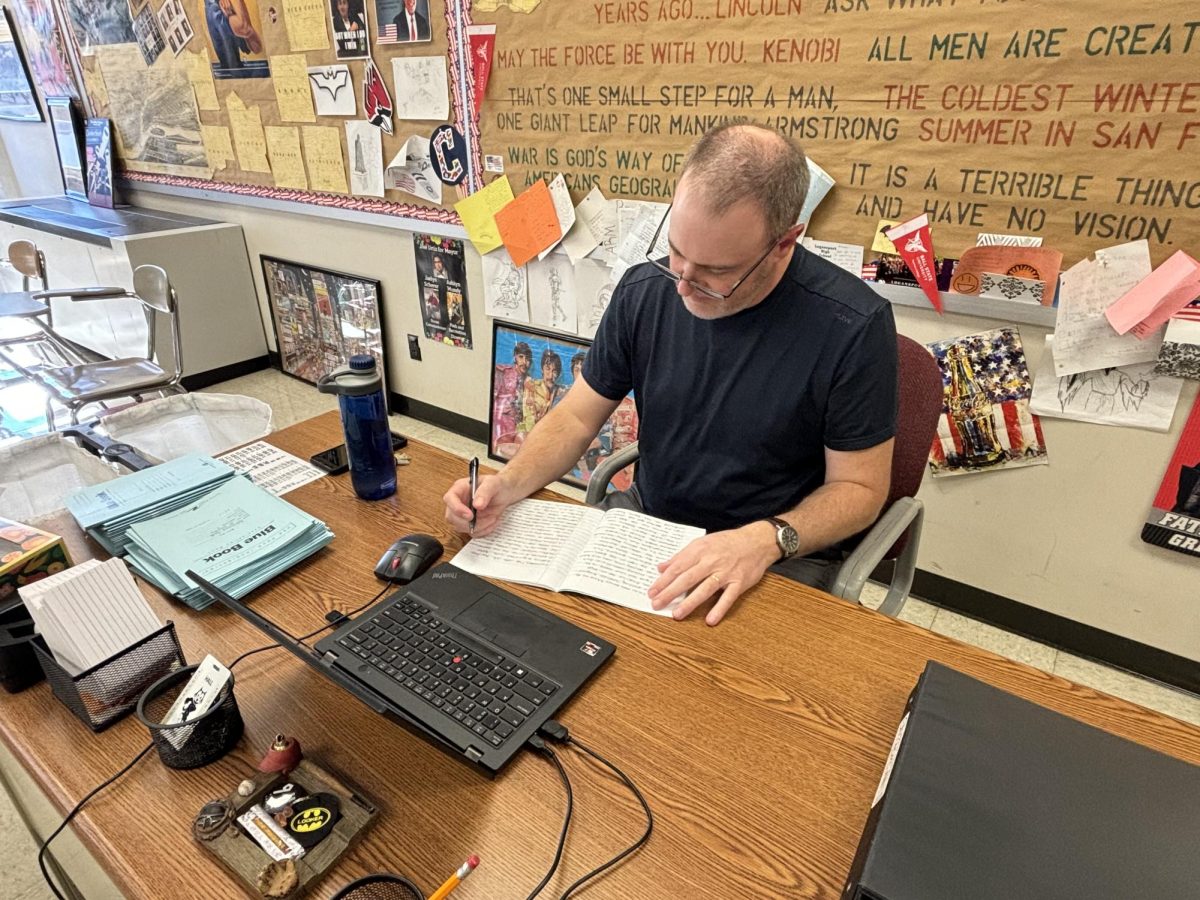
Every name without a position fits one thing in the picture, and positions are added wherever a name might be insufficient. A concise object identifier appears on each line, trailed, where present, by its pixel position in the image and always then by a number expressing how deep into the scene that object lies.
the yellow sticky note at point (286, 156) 2.87
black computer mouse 0.96
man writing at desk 0.99
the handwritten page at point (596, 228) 2.11
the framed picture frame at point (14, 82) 4.07
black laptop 0.71
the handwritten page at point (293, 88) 2.68
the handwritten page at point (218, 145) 3.21
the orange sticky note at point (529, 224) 2.22
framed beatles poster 2.42
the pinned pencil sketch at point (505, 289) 2.43
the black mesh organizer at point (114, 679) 0.72
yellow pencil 0.57
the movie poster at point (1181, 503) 1.50
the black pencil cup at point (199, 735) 0.68
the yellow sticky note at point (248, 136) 3.01
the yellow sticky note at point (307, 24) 2.50
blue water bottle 1.05
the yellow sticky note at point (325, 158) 2.70
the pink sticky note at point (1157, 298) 1.36
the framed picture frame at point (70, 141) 3.98
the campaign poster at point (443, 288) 2.59
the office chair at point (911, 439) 1.23
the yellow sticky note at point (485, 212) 2.30
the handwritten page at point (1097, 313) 1.42
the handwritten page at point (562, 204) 2.16
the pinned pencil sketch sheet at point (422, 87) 2.27
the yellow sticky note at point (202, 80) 3.12
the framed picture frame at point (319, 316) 3.02
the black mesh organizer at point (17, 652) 0.76
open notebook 0.95
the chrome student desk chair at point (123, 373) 2.36
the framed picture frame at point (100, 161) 3.85
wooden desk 0.61
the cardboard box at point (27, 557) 0.84
